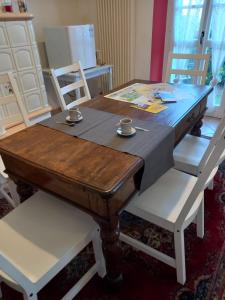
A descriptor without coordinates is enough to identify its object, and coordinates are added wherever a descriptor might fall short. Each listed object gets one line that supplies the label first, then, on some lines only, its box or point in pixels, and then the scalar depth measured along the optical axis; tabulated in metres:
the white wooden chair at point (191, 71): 2.03
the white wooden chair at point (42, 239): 0.87
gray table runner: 1.05
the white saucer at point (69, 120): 1.34
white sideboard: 2.20
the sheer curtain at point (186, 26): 2.69
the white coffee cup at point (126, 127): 1.15
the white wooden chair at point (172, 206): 1.06
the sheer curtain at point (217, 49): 2.58
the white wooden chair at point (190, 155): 1.54
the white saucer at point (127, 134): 1.15
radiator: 3.04
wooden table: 0.89
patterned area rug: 1.21
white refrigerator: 2.71
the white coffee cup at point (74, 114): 1.33
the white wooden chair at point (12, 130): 1.48
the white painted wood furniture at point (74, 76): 2.79
